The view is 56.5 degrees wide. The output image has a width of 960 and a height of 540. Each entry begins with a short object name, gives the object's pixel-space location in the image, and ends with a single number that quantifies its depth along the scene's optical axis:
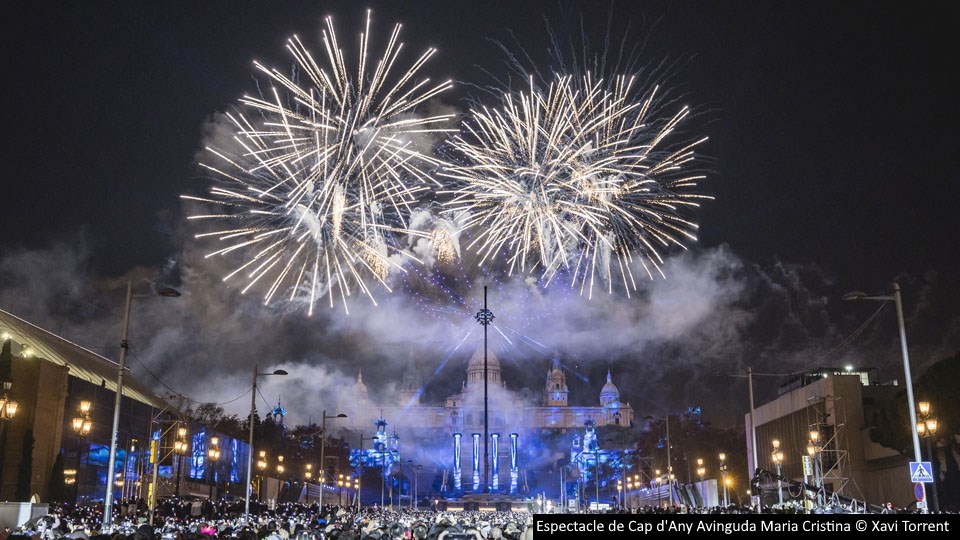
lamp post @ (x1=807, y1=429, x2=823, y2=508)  45.03
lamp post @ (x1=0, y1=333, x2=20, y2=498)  46.66
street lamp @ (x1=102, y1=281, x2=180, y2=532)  24.59
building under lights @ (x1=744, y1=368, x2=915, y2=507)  59.22
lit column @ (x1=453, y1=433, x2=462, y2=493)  156.60
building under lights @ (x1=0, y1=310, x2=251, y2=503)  49.75
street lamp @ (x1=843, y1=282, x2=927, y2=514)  26.42
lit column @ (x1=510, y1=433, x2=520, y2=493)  147.00
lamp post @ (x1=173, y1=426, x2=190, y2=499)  45.69
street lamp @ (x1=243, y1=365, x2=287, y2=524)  39.48
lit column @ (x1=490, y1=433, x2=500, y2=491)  144.25
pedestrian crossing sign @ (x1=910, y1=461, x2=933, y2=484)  23.98
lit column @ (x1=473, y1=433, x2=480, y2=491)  143.88
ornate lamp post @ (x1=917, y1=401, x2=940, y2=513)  29.00
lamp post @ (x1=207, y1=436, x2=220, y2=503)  56.76
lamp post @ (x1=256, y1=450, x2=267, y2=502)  84.82
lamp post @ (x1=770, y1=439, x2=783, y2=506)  52.59
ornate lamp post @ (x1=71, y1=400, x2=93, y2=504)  33.22
